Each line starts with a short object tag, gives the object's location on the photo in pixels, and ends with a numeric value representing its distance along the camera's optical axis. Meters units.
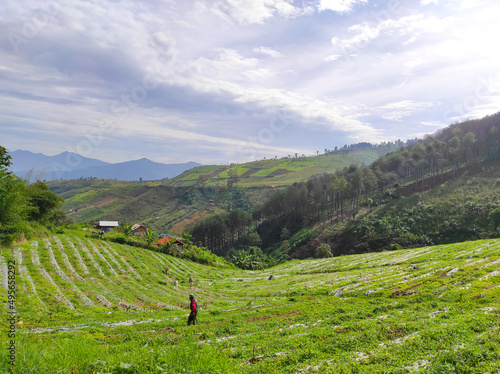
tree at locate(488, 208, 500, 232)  62.37
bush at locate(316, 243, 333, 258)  77.46
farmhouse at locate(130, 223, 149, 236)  105.86
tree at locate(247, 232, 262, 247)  114.50
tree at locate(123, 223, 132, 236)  66.44
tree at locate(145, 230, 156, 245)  62.51
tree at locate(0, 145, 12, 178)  36.31
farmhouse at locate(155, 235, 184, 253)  66.12
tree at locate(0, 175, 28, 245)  31.81
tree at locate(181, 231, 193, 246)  77.06
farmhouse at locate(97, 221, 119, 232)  117.82
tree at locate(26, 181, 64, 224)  50.01
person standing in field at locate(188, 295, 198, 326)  18.61
